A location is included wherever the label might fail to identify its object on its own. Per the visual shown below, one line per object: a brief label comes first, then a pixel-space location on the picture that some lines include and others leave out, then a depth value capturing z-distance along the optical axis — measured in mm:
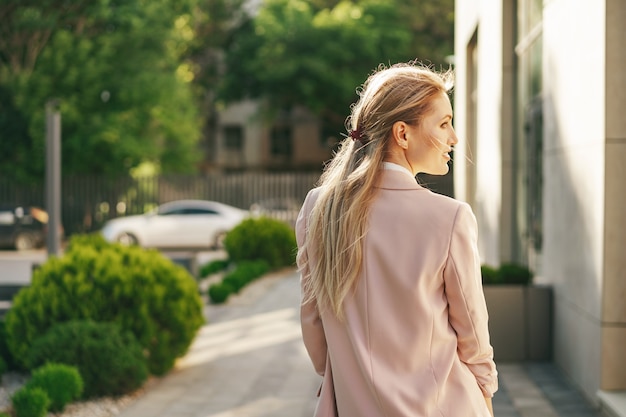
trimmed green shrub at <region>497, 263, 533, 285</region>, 8820
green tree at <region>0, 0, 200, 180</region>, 30125
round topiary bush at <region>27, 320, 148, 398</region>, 7023
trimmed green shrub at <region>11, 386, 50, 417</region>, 6039
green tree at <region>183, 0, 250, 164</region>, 44875
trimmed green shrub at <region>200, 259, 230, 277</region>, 17911
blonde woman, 2330
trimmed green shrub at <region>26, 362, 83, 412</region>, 6426
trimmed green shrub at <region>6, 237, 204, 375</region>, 7504
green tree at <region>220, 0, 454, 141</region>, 37438
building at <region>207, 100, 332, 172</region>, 50000
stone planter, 8656
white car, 26000
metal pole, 11617
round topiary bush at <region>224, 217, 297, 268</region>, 18125
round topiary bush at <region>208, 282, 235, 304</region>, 13406
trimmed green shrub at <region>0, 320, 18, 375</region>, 8023
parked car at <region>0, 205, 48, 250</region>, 26359
